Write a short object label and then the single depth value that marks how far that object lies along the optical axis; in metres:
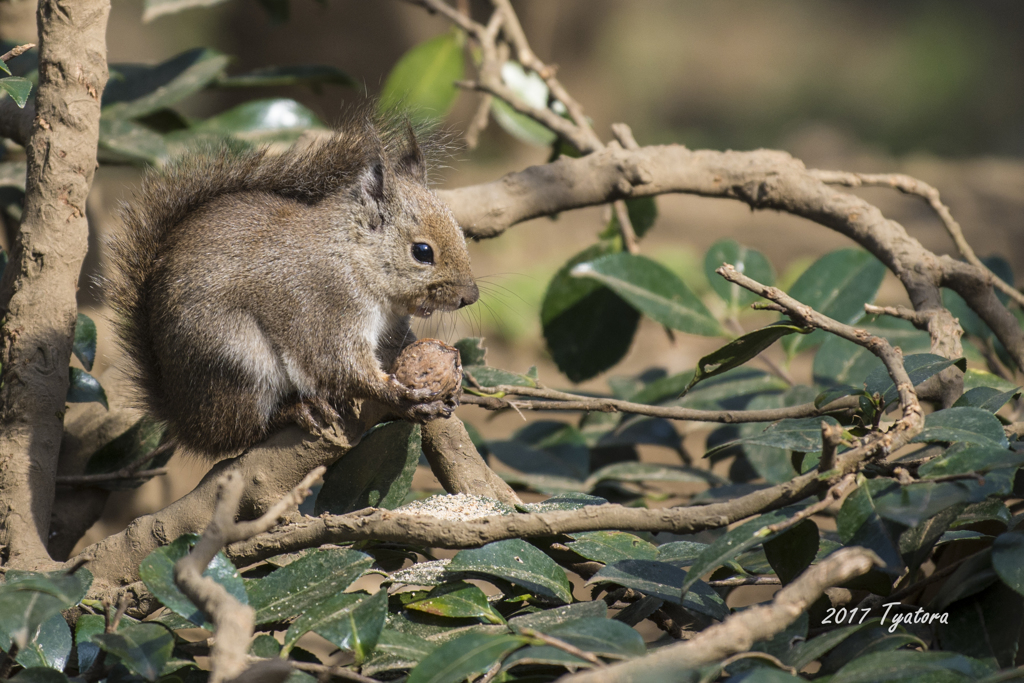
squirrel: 6.17
